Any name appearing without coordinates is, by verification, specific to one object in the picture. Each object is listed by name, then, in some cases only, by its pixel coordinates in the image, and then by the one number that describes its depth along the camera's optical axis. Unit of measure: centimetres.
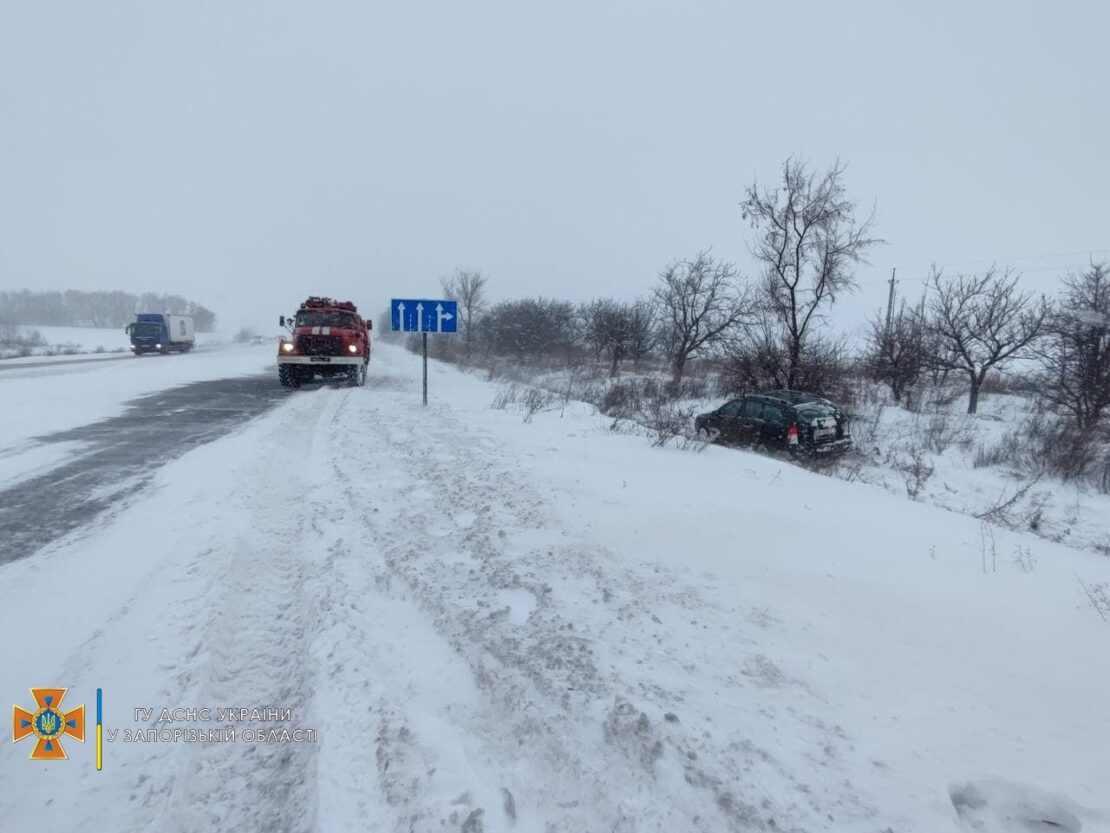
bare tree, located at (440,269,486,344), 5531
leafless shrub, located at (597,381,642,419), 1469
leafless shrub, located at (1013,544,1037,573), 439
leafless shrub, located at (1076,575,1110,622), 363
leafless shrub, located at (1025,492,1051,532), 719
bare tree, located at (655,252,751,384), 2559
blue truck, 3634
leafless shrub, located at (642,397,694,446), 878
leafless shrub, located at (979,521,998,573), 449
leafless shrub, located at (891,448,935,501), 885
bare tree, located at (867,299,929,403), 2066
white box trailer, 3816
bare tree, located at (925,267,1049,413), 1892
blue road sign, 1202
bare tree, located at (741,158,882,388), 1703
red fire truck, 1584
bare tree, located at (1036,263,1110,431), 1405
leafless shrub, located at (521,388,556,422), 1110
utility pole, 2354
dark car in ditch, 1060
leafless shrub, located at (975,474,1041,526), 693
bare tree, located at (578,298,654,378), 3291
